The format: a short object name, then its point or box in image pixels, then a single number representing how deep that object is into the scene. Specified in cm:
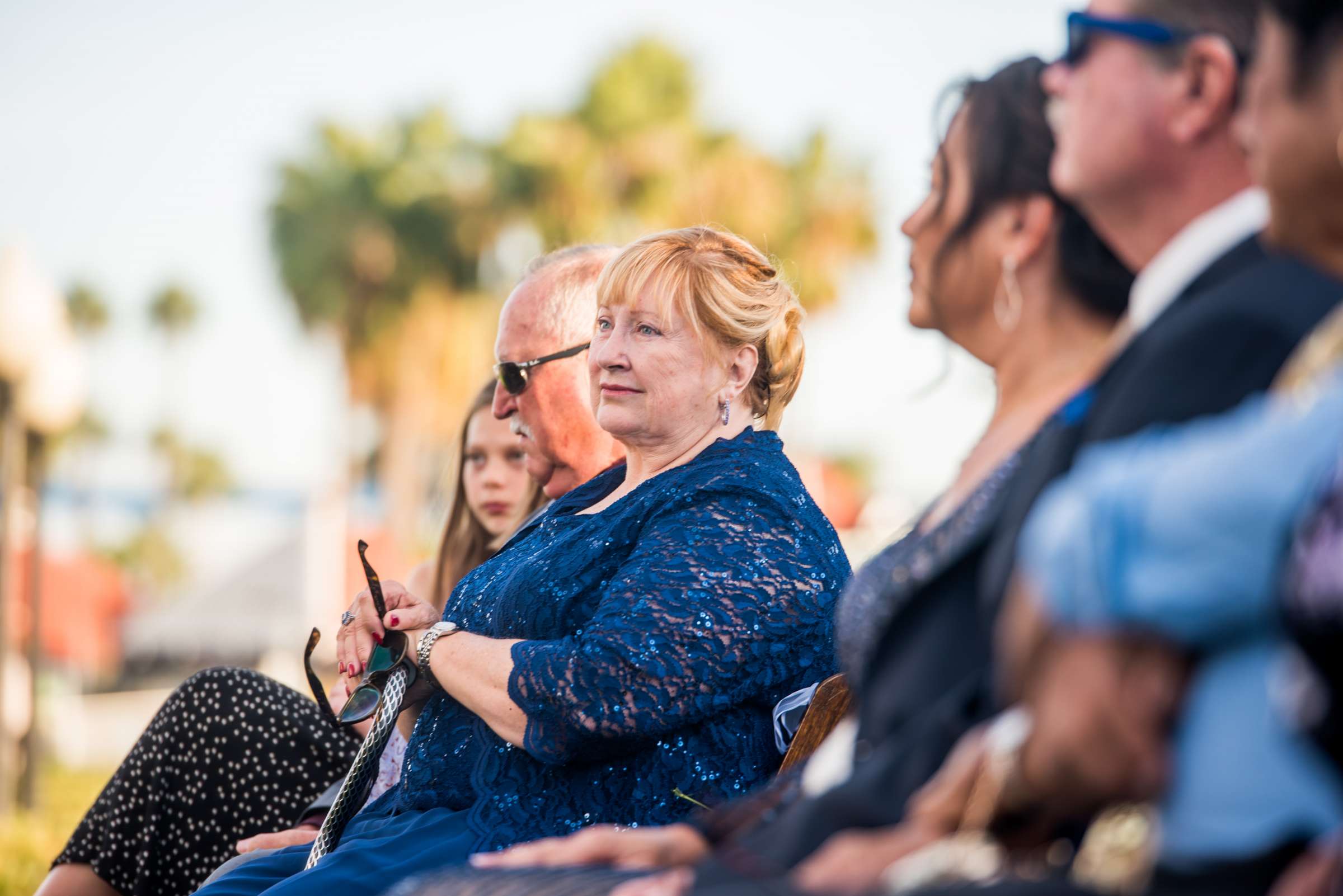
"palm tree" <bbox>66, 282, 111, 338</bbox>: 8369
